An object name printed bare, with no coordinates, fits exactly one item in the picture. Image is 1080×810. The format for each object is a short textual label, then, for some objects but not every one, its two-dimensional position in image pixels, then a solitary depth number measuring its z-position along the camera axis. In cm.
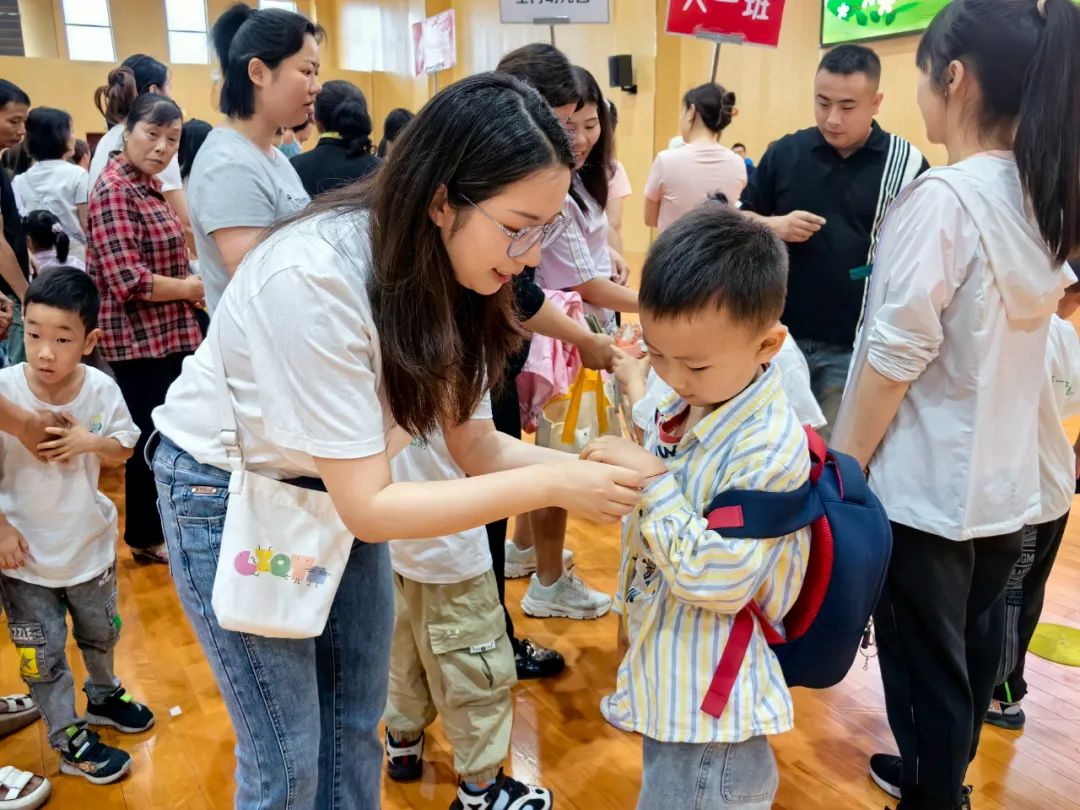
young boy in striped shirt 103
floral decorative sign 539
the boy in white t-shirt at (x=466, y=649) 166
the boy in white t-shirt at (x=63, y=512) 187
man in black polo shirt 222
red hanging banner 339
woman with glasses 94
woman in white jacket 129
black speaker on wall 768
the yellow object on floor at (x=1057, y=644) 238
